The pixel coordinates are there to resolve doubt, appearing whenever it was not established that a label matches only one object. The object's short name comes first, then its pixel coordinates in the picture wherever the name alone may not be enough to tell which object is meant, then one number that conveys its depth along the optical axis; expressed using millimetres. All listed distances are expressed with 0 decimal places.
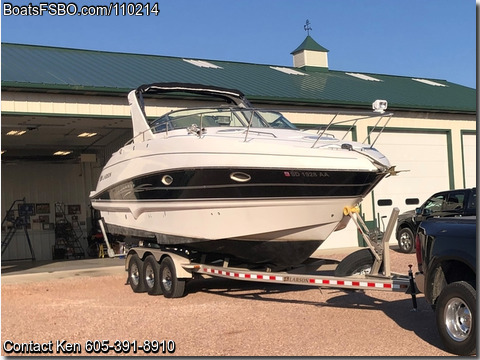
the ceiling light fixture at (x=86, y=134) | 20748
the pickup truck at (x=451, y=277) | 6395
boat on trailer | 9195
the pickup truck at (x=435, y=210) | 16109
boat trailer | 8445
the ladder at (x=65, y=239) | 23864
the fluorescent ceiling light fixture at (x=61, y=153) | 24314
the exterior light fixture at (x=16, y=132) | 19547
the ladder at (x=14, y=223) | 23422
